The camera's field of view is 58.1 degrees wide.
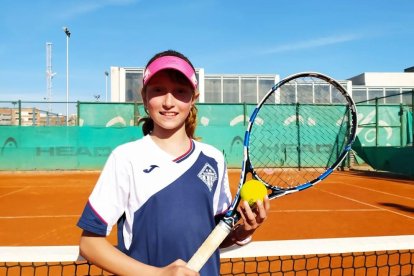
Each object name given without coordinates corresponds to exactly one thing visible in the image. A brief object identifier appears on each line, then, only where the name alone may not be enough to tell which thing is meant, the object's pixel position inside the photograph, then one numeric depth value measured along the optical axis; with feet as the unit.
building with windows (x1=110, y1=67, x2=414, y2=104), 63.36
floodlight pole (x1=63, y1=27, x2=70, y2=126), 84.76
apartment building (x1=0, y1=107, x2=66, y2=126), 45.68
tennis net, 5.57
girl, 3.76
